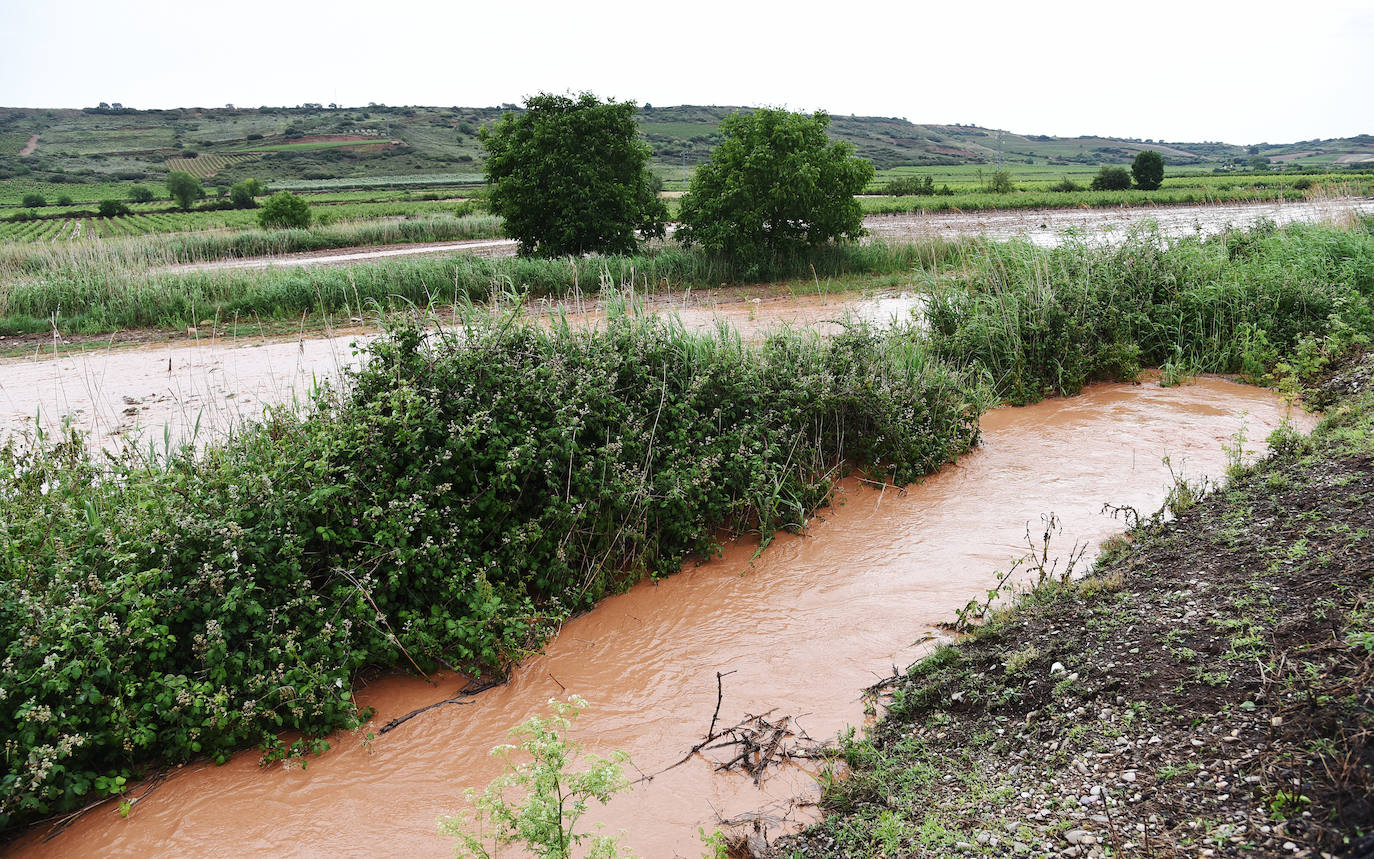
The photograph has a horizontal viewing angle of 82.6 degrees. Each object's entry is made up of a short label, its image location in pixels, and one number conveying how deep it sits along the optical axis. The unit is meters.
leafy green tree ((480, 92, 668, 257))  17.28
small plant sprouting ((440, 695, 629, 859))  2.66
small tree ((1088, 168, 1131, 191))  43.69
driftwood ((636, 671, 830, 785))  3.75
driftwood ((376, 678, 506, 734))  4.31
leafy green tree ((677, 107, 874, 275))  16.53
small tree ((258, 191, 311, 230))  31.11
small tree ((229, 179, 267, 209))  51.06
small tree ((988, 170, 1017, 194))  42.72
